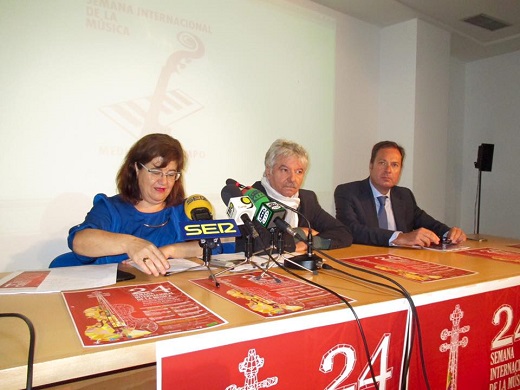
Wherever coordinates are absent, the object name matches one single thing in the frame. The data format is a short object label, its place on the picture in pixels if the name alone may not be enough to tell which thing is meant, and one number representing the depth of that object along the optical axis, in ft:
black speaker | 14.34
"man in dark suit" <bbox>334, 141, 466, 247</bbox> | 8.32
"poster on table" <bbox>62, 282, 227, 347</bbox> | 2.43
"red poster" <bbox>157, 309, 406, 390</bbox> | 2.44
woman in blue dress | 5.12
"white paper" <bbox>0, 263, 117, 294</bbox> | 3.45
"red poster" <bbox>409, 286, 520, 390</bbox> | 3.59
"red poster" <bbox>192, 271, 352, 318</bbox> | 2.98
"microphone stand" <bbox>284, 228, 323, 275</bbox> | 4.30
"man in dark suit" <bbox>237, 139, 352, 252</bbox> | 7.11
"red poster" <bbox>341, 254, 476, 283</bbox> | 4.14
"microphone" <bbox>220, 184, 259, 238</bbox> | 3.73
